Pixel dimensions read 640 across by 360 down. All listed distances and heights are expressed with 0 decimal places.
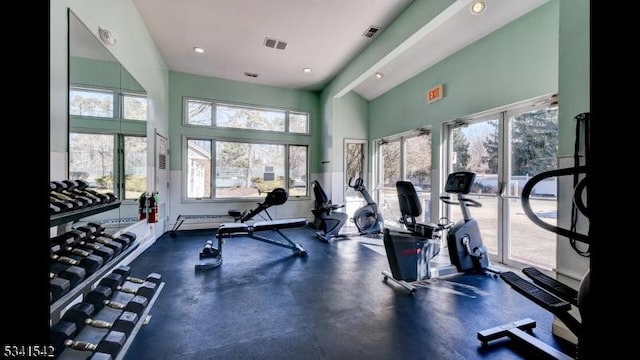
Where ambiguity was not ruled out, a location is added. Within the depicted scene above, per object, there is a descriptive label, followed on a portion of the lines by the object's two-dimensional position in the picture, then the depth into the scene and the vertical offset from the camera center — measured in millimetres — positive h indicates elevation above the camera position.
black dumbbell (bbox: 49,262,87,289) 1240 -447
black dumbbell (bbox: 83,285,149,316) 2035 -986
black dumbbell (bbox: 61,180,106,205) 1673 -91
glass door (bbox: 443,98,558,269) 3271 +136
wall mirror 2422 +605
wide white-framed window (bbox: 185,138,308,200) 6379 +256
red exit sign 4543 +1512
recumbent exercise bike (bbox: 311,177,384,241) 5301 -772
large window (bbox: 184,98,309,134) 6328 +1555
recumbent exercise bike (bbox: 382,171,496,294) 2984 -746
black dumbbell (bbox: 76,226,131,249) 1740 -400
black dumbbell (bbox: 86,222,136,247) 1824 -415
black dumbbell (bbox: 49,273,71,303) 1108 -469
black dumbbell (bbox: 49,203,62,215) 1278 -155
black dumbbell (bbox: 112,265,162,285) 2490 -879
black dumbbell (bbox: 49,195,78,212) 1354 -138
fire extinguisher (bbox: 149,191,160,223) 4309 -481
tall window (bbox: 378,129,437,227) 5045 +279
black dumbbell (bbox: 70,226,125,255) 1684 -404
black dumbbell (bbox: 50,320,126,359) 1571 -991
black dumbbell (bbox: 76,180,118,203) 1807 -83
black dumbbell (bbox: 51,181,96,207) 1568 -99
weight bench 3764 -798
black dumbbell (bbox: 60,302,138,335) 1799 -1002
